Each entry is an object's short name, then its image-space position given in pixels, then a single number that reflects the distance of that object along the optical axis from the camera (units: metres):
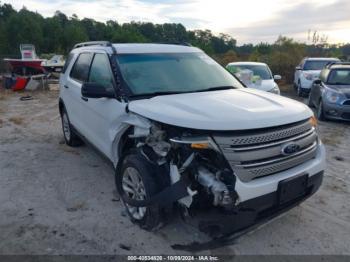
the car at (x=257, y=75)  8.46
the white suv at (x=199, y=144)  2.75
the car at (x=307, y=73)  13.49
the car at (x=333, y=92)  8.25
